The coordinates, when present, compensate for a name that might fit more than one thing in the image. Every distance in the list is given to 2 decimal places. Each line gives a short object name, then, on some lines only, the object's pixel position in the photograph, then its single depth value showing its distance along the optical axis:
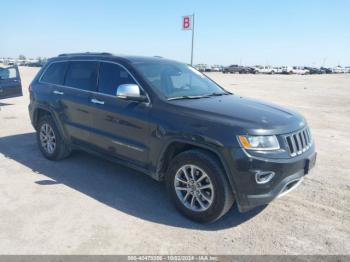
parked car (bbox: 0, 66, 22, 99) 11.73
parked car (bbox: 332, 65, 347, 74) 92.00
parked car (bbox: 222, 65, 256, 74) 65.44
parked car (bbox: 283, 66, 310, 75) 72.71
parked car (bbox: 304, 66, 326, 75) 77.51
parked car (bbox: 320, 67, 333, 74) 83.31
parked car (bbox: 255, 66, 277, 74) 71.74
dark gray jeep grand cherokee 3.39
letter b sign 17.31
